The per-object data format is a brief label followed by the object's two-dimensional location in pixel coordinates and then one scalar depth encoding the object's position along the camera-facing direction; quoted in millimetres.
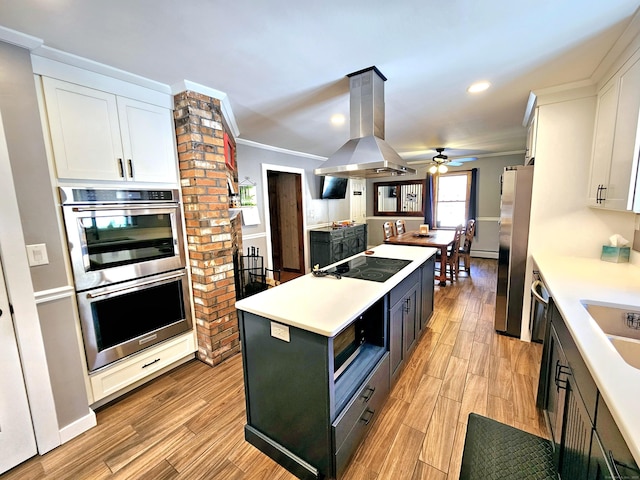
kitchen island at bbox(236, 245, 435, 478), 1379
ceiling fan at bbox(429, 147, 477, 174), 5150
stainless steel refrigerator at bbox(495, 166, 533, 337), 2689
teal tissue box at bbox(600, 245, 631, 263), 2229
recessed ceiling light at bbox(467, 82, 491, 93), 2359
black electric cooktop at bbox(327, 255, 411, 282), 2092
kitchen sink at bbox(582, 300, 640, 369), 1420
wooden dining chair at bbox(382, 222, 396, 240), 5070
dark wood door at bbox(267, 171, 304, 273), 5484
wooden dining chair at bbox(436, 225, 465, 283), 4471
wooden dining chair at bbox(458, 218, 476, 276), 5121
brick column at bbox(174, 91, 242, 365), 2295
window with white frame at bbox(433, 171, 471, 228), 6472
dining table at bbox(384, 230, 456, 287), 4070
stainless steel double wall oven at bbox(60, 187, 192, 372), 1840
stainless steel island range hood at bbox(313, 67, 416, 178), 2086
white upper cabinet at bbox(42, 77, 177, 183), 1743
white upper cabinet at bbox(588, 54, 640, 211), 1574
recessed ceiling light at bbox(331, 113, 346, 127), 3053
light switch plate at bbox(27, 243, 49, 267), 1613
